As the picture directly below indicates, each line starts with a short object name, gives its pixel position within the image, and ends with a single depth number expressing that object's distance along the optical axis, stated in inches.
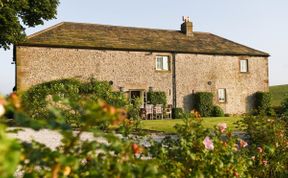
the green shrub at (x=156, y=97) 1021.2
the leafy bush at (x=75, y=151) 82.5
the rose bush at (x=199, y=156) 165.3
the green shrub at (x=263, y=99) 1163.9
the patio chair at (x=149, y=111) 959.8
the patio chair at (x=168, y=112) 1009.5
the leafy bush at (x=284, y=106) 488.7
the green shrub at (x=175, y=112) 1033.5
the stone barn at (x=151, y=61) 929.5
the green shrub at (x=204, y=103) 1069.1
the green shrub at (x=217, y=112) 1088.2
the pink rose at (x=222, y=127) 189.5
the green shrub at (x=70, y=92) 694.5
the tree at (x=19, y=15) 794.8
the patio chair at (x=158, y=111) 980.4
